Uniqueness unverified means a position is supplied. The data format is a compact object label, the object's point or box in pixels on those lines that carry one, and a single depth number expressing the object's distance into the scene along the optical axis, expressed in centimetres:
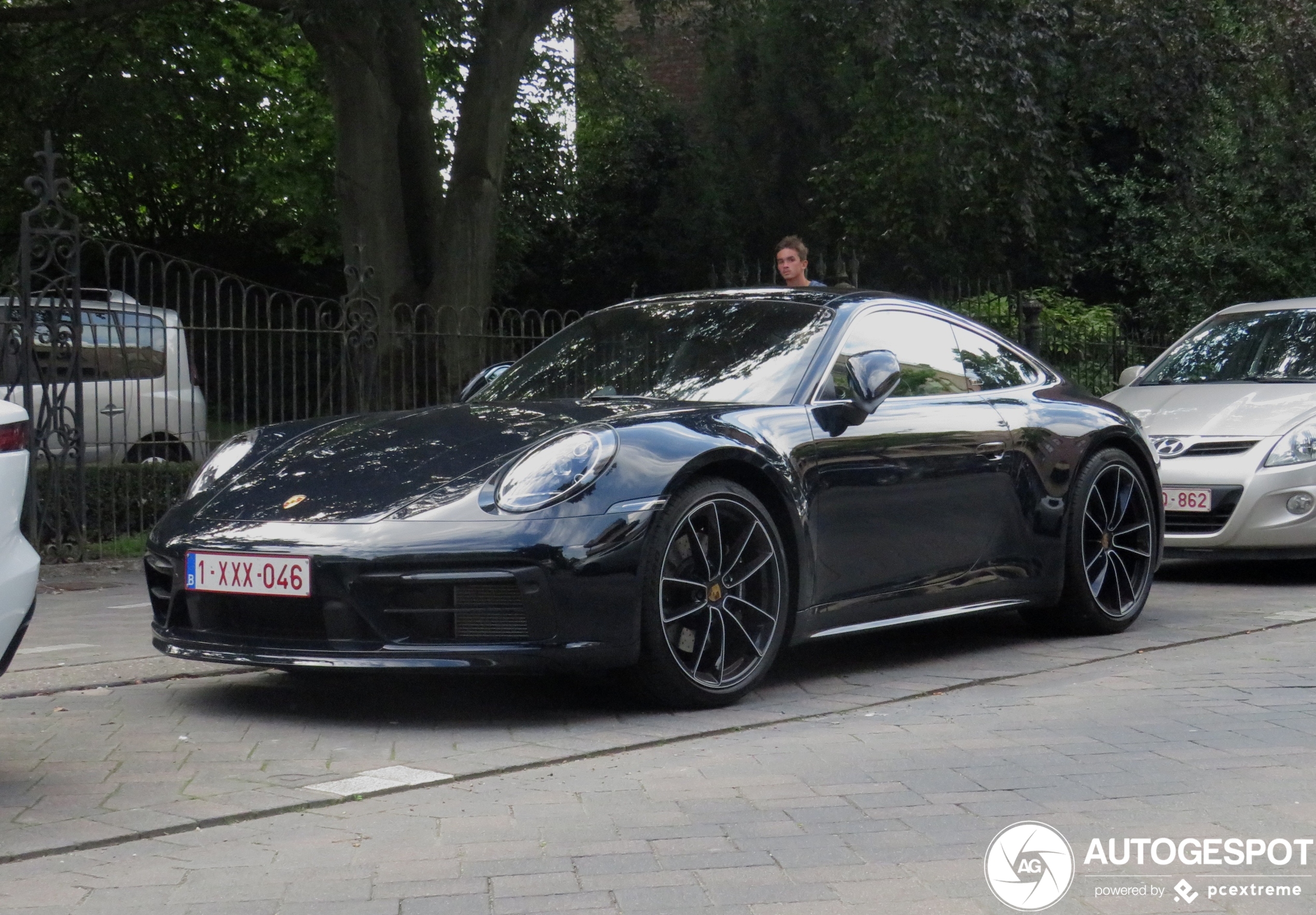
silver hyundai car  898
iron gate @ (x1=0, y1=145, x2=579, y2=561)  990
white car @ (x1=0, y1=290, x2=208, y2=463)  1063
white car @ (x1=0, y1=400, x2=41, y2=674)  425
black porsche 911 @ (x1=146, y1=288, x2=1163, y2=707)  491
